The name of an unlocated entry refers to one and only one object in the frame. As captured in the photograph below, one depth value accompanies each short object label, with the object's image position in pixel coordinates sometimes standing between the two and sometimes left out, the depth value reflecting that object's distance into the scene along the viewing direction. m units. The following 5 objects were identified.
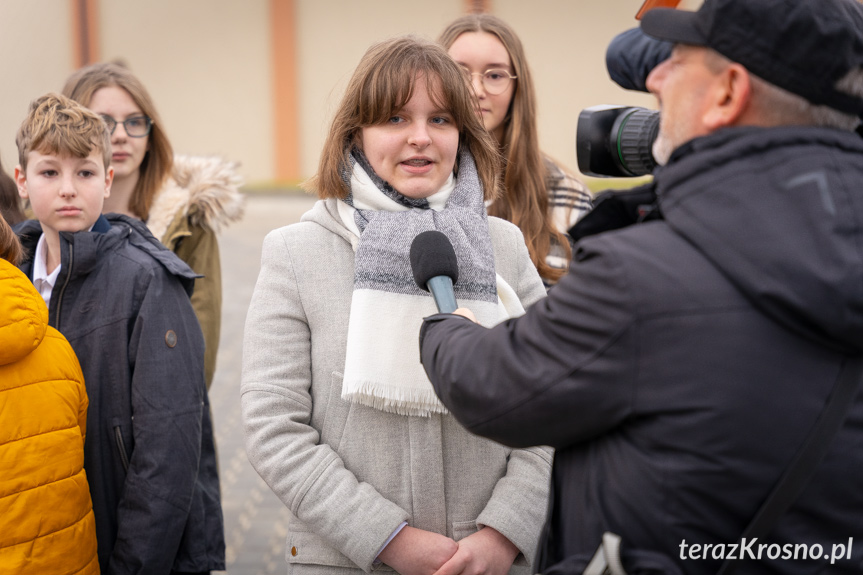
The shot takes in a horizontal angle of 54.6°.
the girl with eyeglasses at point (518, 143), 2.91
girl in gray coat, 1.84
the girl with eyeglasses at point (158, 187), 3.13
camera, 1.74
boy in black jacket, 2.20
